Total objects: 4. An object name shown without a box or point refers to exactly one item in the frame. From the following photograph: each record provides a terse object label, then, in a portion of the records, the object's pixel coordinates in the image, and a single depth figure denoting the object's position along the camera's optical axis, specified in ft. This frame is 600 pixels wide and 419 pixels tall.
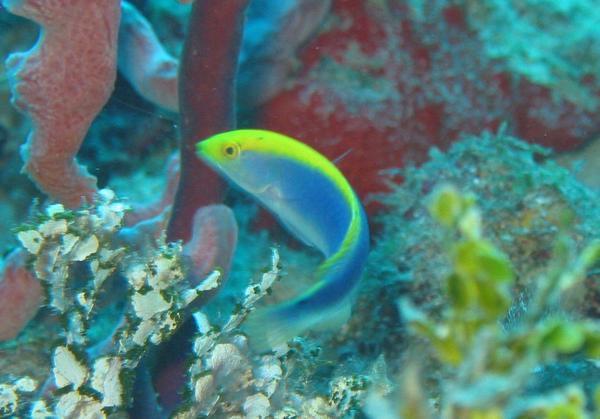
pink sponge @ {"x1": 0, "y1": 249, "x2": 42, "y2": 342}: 1.66
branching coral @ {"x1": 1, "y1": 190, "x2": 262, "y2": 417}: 1.51
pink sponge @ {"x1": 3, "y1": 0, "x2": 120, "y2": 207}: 1.61
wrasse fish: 1.48
